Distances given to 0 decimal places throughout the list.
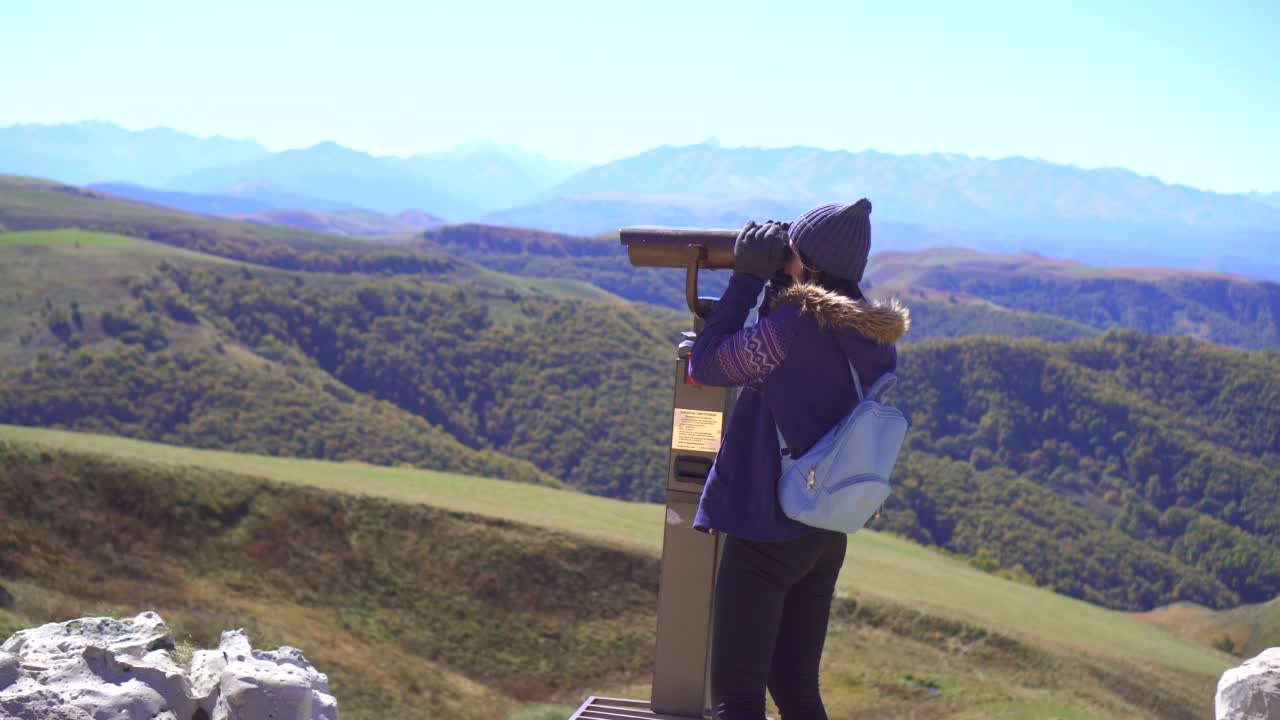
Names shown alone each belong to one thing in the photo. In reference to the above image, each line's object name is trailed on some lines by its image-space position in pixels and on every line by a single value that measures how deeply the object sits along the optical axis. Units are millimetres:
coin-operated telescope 3586
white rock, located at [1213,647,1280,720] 3910
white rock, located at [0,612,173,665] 3428
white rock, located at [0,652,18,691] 3225
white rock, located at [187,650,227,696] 3535
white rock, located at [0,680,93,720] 3096
